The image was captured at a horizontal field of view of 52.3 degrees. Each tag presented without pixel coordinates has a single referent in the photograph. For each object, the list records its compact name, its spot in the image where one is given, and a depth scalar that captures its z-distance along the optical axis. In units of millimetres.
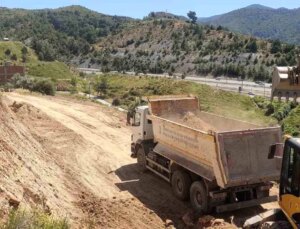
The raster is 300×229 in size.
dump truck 8333
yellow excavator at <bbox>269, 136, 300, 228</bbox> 5734
